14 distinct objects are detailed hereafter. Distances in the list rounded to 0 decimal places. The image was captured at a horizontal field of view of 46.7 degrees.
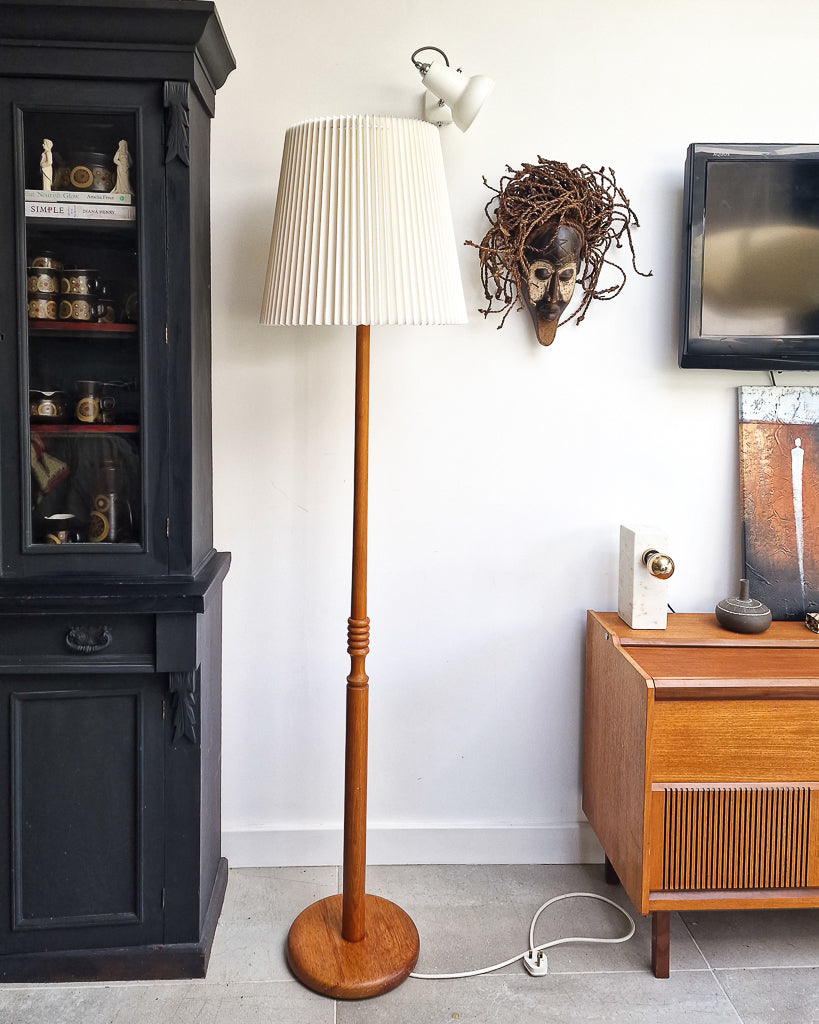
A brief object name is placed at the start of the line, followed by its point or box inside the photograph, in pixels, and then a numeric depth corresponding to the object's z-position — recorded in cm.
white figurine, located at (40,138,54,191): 188
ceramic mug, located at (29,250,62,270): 190
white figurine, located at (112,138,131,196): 189
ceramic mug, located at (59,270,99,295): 192
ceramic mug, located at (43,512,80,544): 194
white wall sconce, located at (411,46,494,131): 208
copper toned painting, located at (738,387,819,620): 239
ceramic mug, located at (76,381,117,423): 194
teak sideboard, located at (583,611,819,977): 197
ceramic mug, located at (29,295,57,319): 191
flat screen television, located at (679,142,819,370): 224
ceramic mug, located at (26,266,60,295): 190
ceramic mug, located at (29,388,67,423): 192
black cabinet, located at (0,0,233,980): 185
